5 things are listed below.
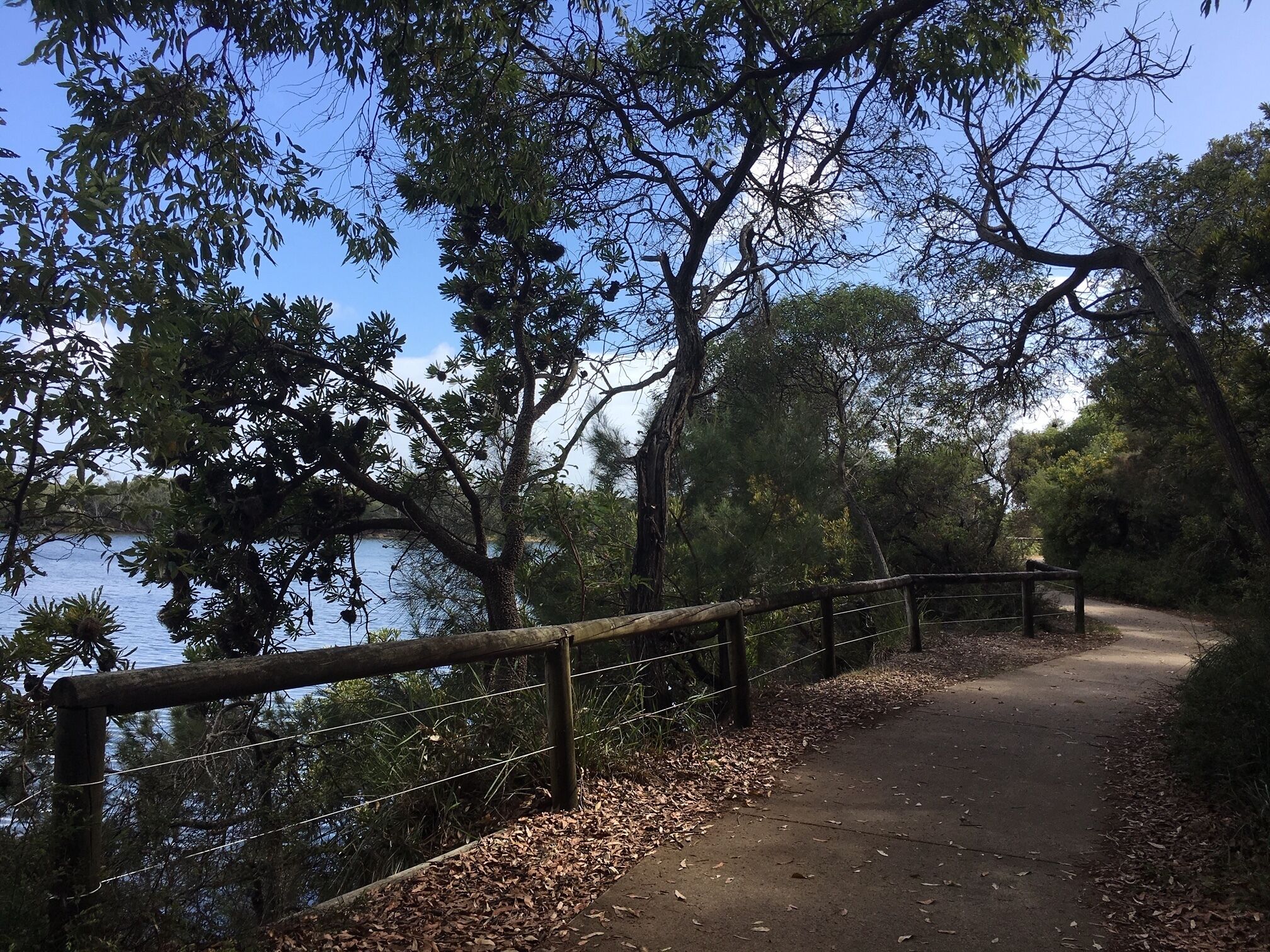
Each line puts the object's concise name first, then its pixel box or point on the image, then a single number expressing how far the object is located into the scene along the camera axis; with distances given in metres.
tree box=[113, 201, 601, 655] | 6.29
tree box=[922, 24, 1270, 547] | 7.28
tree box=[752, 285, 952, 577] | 16.86
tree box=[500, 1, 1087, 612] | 6.20
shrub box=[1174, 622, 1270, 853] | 4.82
